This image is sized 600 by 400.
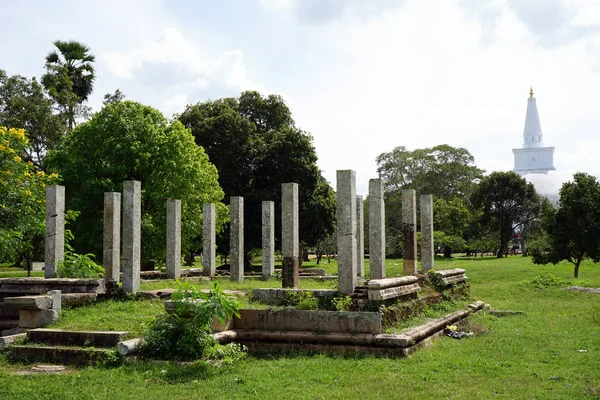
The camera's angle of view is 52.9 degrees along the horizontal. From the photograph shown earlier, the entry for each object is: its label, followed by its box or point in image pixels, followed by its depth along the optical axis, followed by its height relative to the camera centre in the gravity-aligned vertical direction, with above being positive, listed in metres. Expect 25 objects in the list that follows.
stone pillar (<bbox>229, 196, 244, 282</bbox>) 18.67 +0.11
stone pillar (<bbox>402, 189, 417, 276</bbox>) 16.01 +0.08
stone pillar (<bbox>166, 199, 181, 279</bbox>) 17.95 +0.15
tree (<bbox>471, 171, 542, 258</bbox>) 49.09 +3.33
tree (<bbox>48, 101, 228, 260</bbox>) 23.00 +2.92
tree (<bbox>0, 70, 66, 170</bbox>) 33.03 +7.29
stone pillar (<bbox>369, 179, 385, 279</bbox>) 14.32 +0.32
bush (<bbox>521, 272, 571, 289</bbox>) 22.05 -1.53
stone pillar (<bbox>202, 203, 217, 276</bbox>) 19.36 +0.22
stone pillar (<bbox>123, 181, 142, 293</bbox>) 14.43 +0.20
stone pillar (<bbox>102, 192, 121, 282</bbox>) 15.92 +0.15
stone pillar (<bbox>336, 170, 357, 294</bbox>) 11.84 +0.37
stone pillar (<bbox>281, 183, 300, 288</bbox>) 14.23 +0.17
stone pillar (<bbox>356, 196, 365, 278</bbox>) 19.91 +0.02
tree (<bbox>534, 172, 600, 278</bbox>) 23.88 +0.72
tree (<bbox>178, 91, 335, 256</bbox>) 32.47 +4.42
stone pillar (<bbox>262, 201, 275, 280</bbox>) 19.30 +0.07
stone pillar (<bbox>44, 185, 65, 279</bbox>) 15.97 +0.40
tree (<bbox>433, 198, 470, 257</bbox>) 47.81 +1.73
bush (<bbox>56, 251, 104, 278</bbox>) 15.45 -0.62
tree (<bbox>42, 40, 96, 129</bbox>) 34.59 +9.72
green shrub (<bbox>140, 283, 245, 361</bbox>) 9.69 -1.42
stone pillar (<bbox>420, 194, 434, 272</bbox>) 17.59 +0.27
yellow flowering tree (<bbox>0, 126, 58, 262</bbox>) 17.95 +1.44
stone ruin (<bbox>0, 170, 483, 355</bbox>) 10.57 -0.58
